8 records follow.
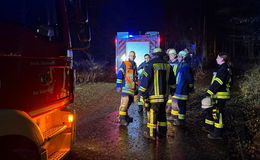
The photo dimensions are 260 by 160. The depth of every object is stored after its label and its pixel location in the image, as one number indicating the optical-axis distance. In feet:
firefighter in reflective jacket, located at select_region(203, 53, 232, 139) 14.99
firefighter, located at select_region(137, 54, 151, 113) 22.95
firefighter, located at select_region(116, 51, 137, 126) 18.19
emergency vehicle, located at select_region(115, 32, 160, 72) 32.32
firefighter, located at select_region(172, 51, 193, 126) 18.30
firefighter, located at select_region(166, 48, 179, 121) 19.59
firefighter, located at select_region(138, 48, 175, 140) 14.76
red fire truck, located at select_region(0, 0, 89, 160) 7.41
